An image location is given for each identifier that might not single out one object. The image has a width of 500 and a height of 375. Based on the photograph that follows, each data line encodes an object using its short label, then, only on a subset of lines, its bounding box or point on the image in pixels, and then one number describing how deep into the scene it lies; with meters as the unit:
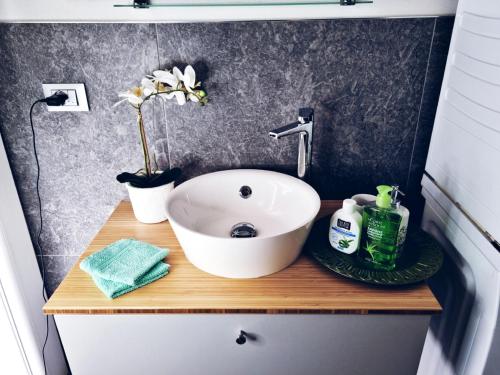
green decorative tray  0.89
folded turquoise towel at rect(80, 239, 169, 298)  0.88
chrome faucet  1.04
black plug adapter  1.14
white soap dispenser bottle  0.93
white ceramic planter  1.11
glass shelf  1.07
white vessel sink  0.85
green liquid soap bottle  0.89
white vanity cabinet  0.84
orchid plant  1.08
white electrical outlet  1.16
